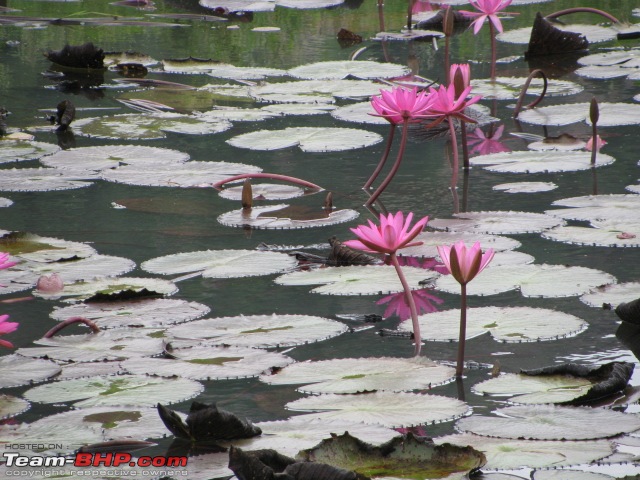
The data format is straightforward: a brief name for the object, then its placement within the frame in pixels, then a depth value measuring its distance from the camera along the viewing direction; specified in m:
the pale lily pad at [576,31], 12.07
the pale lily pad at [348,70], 10.34
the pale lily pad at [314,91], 9.31
